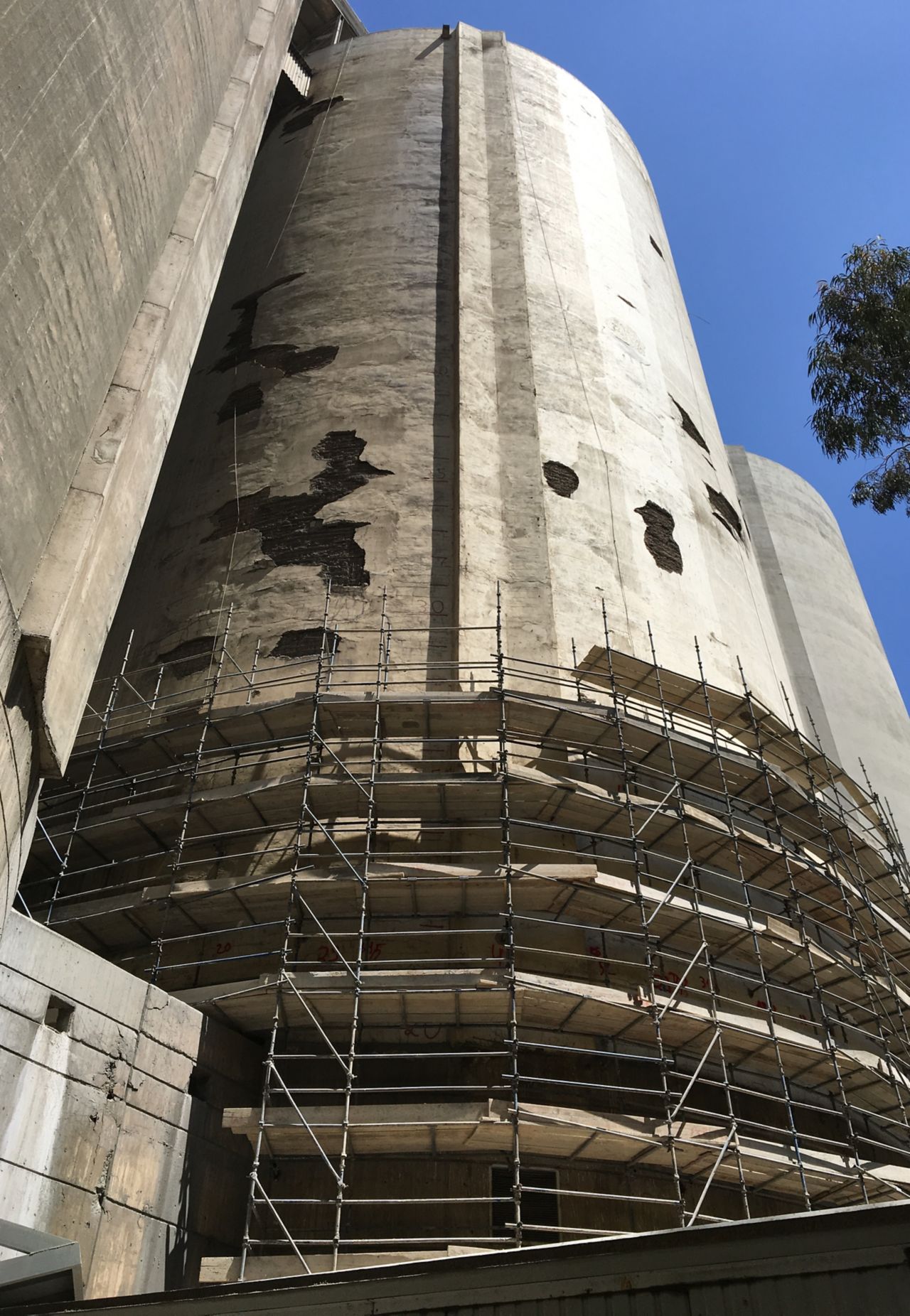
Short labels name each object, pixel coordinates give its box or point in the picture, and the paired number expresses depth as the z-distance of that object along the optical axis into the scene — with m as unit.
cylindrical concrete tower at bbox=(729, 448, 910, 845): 26.31
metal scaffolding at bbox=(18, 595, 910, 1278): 10.65
